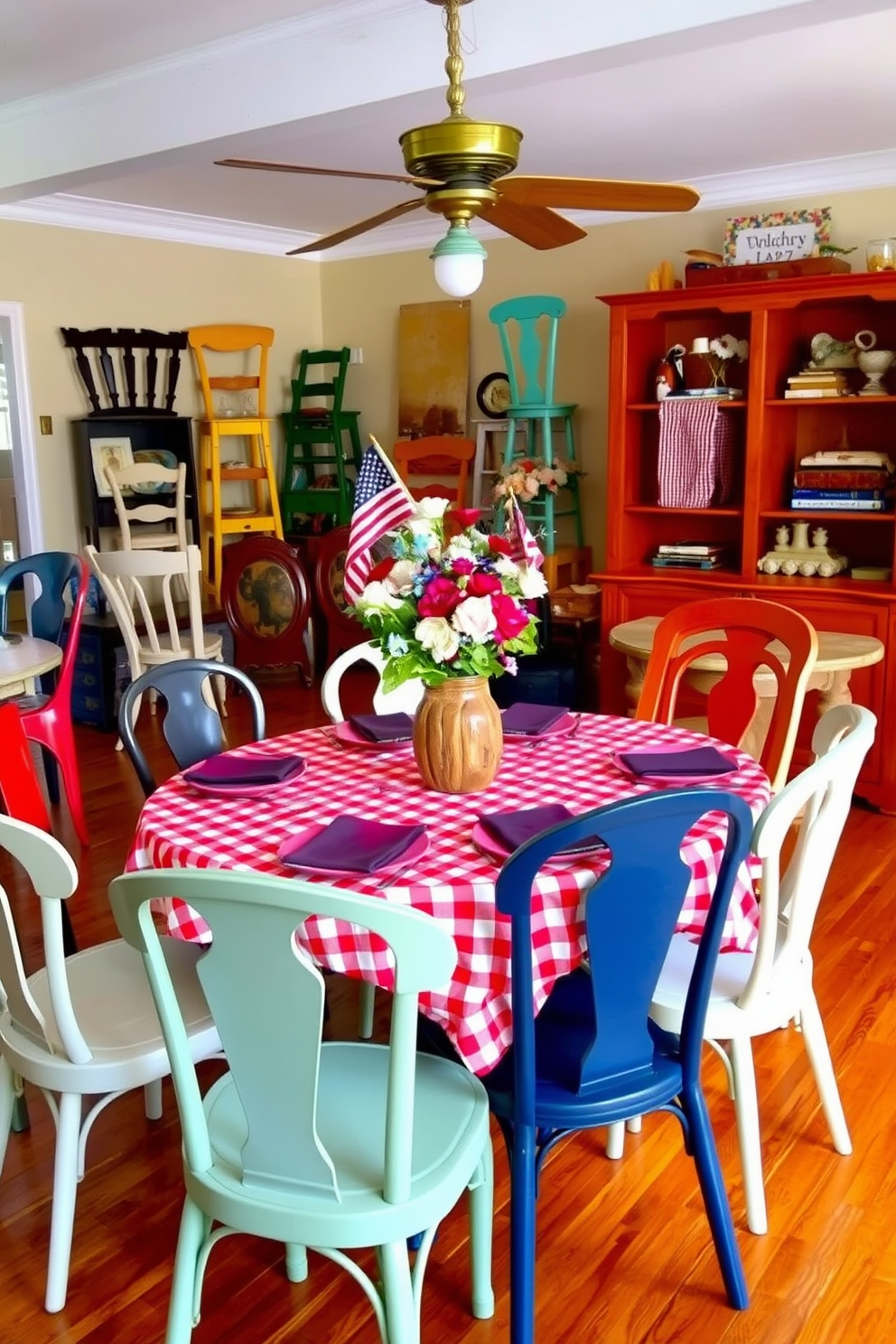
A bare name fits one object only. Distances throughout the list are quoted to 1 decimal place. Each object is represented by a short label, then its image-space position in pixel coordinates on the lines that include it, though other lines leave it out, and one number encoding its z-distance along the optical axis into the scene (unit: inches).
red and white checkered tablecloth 67.7
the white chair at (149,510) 216.7
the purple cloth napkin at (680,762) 84.7
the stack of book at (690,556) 187.8
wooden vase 83.7
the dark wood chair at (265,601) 229.0
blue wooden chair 61.6
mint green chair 53.5
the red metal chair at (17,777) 94.0
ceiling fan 77.1
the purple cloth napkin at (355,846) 70.2
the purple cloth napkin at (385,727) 98.9
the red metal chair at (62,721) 147.1
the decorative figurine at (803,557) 176.9
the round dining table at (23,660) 130.1
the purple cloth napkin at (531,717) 98.3
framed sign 176.6
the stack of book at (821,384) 172.1
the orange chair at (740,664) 106.0
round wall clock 237.1
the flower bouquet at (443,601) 80.0
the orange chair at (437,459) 236.7
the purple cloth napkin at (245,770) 86.5
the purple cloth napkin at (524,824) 71.6
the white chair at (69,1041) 69.6
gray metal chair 99.4
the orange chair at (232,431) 241.0
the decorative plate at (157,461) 229.3
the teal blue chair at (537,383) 211.9
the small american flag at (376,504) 105.0
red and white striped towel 183.3
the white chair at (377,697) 104.7
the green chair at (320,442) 254.8
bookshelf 165.0
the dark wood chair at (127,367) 223.1
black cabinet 222.7
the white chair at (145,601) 179.3
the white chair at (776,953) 70.7
